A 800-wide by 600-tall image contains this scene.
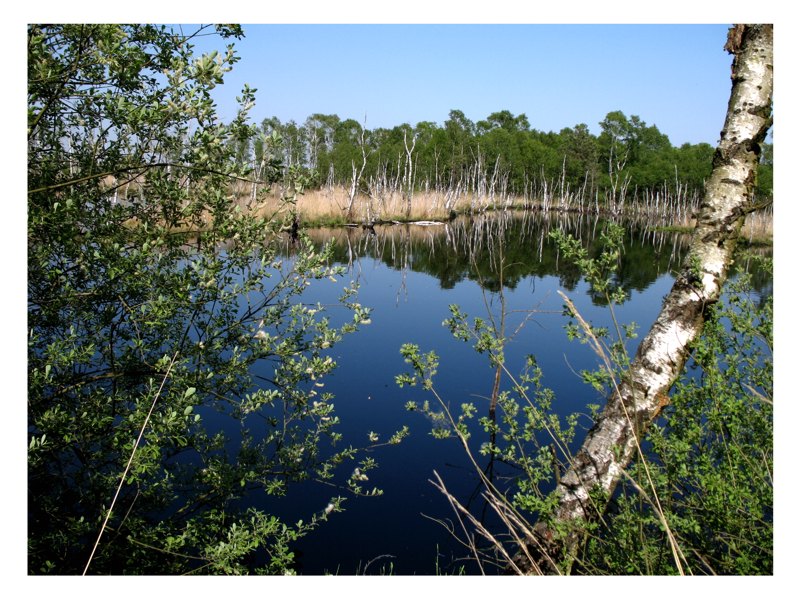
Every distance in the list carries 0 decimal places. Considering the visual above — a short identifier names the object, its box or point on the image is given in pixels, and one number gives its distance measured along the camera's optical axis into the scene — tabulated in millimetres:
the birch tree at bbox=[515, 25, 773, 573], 3039
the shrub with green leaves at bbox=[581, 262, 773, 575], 2365
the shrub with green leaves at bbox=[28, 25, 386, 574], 2873
